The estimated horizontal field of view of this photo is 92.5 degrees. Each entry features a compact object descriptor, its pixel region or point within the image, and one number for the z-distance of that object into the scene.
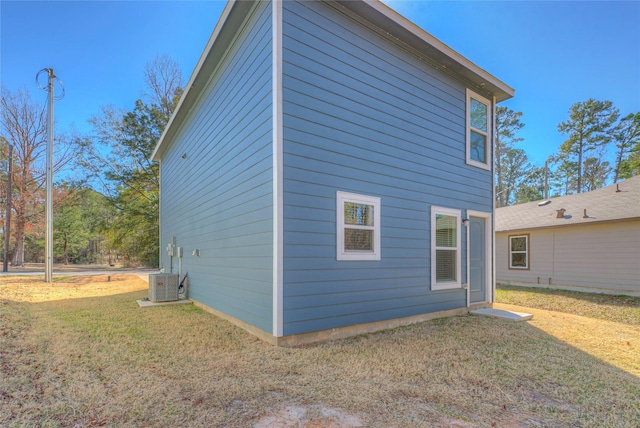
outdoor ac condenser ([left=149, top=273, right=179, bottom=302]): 6.70
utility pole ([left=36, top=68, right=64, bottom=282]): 10.31
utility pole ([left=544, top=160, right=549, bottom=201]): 21.09
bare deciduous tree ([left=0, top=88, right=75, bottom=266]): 16.47
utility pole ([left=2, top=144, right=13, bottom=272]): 14.75
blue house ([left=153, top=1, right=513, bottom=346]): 3.82
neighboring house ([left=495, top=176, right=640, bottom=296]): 8.69
